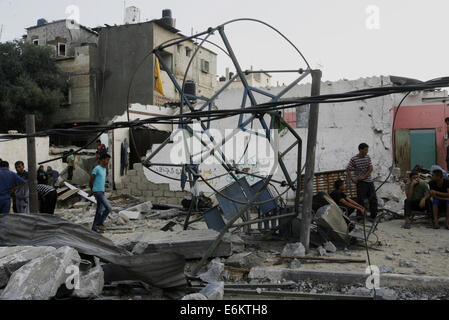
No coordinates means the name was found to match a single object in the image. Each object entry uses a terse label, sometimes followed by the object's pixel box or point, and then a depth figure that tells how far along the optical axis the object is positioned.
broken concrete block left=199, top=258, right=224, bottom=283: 4.25
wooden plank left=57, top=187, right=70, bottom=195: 11.77
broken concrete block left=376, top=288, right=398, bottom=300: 3.57
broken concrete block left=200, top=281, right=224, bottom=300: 3.21
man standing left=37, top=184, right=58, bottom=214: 7.45
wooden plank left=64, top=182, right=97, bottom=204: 11.15
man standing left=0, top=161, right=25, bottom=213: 6.19
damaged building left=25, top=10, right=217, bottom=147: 22.20
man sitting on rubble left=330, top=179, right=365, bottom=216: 6.51
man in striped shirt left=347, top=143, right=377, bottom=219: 7.38
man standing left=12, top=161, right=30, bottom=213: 6.76
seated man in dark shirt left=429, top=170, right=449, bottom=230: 7.00
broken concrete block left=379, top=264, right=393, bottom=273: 4.44
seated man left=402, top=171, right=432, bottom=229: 7.46
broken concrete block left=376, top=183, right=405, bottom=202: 10.80
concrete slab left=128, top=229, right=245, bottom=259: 4.90
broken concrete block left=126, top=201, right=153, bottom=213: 10.32
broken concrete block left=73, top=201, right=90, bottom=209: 11.02
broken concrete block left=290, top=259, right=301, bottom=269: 4.64
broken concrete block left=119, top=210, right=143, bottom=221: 9.08
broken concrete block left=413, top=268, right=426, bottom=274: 4.41
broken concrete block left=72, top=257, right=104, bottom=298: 3.26
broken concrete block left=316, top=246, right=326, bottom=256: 5.23
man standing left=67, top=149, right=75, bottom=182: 15.38
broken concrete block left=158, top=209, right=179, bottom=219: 9.52
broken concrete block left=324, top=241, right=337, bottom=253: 5.42
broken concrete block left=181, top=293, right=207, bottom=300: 3.03
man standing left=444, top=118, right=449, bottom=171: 11.75
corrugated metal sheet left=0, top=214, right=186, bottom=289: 3.64
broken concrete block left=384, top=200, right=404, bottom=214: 8.98
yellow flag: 14.95
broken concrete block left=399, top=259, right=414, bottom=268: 4.71
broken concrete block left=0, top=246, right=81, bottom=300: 2.91
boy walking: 7.23
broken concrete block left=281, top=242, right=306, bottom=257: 5.09
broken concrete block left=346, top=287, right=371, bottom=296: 3.79
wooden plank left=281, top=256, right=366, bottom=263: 4.83
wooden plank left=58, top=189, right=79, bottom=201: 11.28
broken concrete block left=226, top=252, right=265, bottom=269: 4.75
